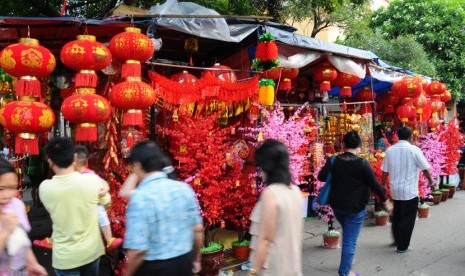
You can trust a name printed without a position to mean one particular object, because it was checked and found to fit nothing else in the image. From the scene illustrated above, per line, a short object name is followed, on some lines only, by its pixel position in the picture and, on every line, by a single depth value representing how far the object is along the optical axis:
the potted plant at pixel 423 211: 8.18
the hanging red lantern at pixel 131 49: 4.41
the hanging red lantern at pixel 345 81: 7.64
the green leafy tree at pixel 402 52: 13.23
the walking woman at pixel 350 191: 4.43
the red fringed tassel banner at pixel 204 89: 5.12
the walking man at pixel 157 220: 2.37
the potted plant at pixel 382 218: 7.60
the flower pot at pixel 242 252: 5.71
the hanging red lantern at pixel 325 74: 7.35
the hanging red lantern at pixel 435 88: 9.42
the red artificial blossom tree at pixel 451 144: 9.59
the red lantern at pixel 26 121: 3.94
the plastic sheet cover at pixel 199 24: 5.14
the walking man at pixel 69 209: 2.91
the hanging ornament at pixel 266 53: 5.41
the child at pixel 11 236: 2.32
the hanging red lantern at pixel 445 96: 10.50
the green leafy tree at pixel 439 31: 15.02
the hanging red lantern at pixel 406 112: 9.01
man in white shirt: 5.64
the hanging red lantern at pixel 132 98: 4.35
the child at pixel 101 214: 3.32
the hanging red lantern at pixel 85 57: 4.20
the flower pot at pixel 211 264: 4.93
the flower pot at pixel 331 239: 6.24
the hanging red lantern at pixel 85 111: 4.14
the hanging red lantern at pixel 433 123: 10.39
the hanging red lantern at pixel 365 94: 9.64
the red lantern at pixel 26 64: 4.00
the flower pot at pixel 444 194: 9.91
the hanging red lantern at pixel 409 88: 8.36
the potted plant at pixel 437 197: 9.53
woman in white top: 2.59
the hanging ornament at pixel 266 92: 5.57
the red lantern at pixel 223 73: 5.65
